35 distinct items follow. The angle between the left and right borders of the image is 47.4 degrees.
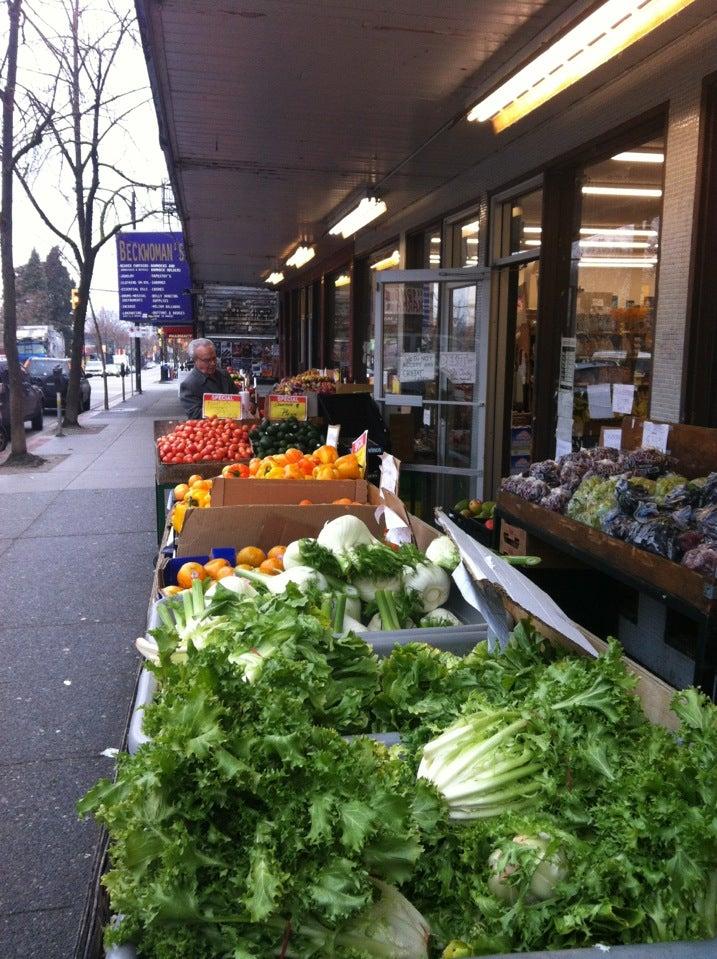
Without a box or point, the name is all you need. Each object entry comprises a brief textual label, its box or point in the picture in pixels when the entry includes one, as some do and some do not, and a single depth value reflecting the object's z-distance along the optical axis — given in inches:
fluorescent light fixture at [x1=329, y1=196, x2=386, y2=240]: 346.0
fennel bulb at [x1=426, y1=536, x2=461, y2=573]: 126.6
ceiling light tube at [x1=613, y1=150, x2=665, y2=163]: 218.8
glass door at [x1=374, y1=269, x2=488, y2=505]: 326.0
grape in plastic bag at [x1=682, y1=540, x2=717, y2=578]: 128.3
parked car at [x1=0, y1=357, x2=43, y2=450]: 681.0
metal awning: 177.2
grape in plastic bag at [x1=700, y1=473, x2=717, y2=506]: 155.8
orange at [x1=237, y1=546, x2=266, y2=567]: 145.8
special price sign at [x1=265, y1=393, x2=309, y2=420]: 287.1
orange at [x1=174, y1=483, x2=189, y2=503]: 208.2
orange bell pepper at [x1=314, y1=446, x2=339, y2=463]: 212.2
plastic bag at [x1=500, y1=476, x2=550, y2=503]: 189.8
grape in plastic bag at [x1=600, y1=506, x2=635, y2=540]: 152.6
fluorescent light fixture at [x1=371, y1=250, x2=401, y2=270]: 452.1
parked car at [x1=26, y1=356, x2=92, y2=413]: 936.9
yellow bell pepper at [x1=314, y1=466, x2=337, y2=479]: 194.8
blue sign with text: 949.2
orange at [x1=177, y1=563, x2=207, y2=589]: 136.4
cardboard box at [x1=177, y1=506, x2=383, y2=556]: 154.6
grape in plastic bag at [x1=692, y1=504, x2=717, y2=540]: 141.0
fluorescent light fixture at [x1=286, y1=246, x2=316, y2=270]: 546.0
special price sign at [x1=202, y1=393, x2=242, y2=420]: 297.3
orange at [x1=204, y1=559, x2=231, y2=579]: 137.5
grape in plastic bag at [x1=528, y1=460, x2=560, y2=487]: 194.9
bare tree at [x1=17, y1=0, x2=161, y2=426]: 523.2
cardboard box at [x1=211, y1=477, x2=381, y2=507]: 175.0
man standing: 347.3
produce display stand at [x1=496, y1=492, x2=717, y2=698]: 124.9
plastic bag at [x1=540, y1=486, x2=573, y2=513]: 179.9
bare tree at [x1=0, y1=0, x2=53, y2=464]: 480.0
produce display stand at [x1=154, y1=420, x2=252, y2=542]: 238.8
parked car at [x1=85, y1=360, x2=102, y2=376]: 2562.5
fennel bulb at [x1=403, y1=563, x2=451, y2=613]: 121.2
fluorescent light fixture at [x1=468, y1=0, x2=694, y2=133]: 142.0
